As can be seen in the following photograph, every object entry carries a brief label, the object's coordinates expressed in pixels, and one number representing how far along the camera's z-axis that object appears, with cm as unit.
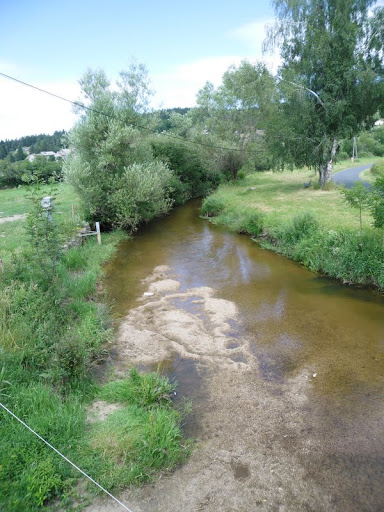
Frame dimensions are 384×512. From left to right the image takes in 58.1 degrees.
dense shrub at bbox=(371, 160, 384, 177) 2914
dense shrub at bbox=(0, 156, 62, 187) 4099
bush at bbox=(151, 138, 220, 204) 2683
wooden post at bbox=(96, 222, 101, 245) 1598
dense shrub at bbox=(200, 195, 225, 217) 2297
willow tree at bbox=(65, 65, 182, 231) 1791
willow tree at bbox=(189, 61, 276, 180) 2758
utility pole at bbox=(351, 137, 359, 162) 5112
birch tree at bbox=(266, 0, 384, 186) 2017
